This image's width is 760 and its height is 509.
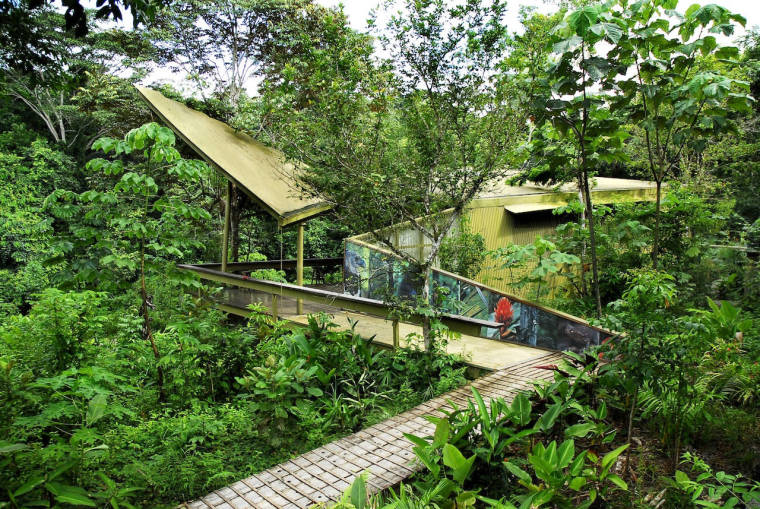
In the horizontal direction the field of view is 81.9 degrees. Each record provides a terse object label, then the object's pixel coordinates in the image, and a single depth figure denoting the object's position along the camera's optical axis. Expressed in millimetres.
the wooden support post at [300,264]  7680
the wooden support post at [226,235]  9461
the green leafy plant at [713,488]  2715
